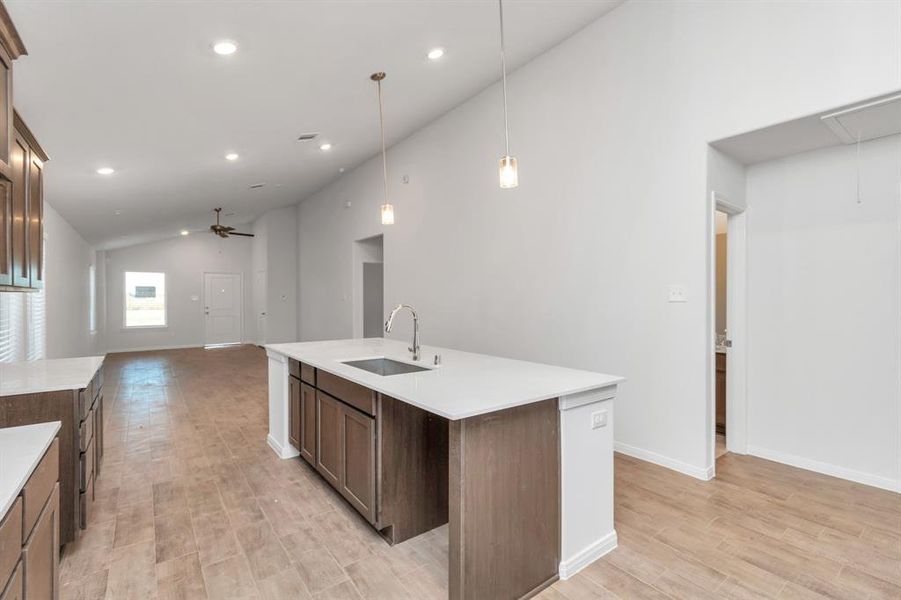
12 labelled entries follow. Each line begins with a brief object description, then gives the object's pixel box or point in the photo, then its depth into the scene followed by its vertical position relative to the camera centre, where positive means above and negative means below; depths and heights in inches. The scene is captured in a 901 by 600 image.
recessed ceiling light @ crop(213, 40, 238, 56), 114.0 +64.3
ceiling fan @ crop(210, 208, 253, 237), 335.3 +52.0
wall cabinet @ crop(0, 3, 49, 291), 69.4 +21.1
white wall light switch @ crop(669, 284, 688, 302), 126.1 +0.7
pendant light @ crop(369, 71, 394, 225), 140.8 +26.3
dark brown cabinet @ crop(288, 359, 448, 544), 91.0 -34.6
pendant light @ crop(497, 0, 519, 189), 92.4 +25.7
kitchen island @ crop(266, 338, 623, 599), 69.2 -30.2
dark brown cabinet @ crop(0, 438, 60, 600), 42.7 -25.6
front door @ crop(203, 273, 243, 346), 458.6 -9.9
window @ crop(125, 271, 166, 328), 427.8 -0.1
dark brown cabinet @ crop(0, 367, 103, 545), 82.0 -26.5
